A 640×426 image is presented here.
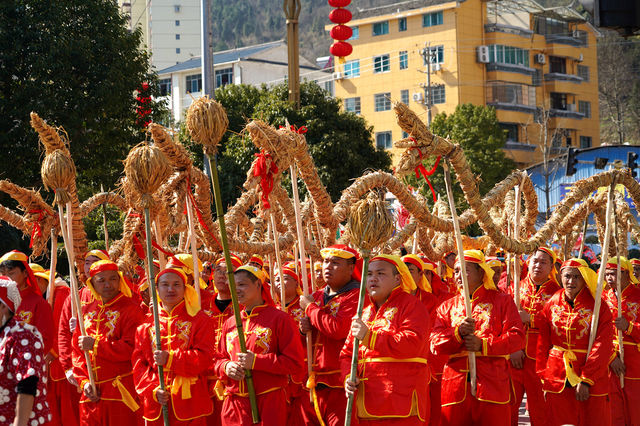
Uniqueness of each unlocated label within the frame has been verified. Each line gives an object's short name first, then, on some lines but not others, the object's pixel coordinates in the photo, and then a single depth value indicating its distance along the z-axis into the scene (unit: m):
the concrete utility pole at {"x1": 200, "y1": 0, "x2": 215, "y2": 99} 16.91
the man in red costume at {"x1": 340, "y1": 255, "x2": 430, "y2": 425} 6.34
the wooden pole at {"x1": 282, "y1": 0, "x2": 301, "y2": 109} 20.97
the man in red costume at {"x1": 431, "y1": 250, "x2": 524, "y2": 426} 7.49
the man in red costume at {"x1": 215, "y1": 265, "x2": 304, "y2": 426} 6.56
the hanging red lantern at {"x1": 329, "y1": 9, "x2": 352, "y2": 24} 21.16
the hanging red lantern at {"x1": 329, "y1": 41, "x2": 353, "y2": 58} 22.00
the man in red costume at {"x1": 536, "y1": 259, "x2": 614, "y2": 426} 8.20
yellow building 52.91
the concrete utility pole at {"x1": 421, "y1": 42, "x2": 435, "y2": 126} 50.56
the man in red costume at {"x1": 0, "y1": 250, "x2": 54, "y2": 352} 7.90
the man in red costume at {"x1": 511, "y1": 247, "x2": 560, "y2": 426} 9.55
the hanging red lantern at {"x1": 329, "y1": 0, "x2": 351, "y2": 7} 21.03
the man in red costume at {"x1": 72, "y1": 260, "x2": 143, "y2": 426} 7.64
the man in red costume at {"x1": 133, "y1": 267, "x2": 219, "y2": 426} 6.97
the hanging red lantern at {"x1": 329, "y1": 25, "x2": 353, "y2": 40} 21.55
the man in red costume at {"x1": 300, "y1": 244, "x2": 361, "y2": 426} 7.06
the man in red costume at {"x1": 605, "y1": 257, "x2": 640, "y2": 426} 9.21
